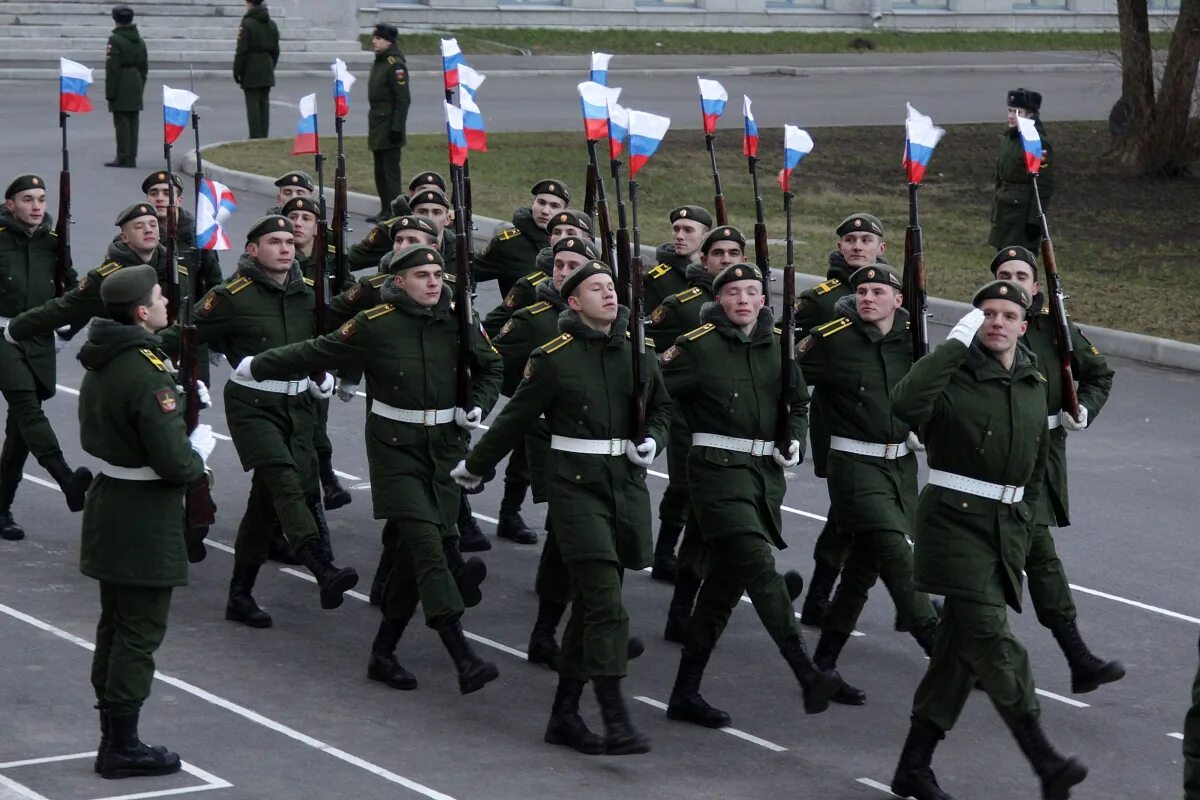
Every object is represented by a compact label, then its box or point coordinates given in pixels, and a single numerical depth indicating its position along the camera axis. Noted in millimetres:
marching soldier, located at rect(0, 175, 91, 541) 22656
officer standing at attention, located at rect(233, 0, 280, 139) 50875
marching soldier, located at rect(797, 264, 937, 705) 18547
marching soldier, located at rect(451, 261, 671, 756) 16953
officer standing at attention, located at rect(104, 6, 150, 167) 47062
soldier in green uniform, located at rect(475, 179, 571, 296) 24675
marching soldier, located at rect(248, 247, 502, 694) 18312
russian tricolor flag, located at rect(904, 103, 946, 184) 19281
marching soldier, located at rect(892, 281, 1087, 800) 15836
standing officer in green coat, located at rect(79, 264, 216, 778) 15891
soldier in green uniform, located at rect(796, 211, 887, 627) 20047
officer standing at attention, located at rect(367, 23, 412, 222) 42875
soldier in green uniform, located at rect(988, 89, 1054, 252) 36562
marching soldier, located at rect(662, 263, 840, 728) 17516
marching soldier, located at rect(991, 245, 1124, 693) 18469
